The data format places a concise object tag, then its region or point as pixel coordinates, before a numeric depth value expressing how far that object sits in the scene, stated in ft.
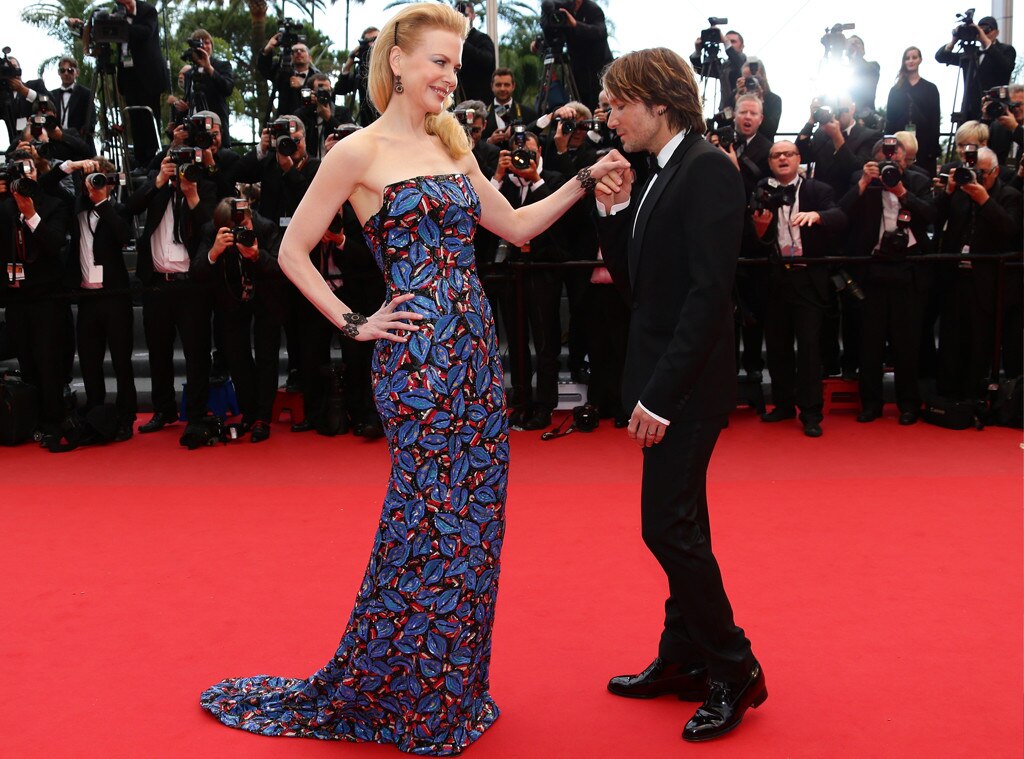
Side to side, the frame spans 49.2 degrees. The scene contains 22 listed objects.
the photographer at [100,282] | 23.15
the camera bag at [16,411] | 22.90
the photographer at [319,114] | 26.71
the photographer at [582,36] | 29.73
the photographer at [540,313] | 22.76
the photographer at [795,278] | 22.00
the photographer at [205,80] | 30.35
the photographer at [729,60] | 29.19
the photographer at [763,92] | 26.20
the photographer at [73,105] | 33.27
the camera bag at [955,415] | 21.95
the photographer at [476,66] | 30.40
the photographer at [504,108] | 27.17
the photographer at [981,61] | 31.07
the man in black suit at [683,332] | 8.66
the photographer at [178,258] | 22.97
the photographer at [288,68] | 29.25
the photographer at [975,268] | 22.38
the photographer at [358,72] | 27.85
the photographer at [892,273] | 22.34
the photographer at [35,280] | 22.75
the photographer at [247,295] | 22.07
